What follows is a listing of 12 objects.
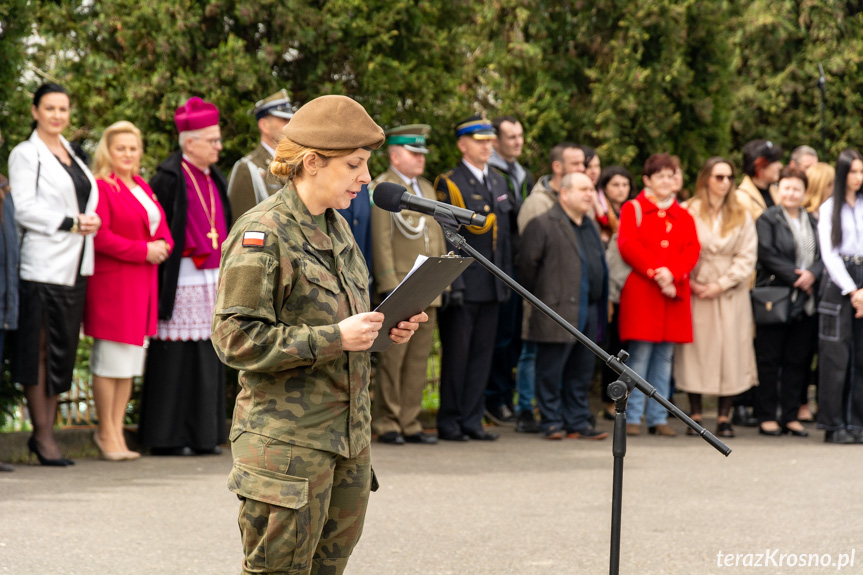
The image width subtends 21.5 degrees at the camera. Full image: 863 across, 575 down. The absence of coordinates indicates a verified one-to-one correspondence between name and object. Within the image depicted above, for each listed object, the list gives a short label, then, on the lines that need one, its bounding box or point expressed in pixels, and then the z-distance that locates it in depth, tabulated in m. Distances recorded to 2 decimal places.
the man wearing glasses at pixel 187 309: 15.70
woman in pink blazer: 15.13
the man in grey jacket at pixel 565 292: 18.09
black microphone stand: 7.02
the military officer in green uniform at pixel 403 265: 16.94
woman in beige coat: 19.22
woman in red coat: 18.63
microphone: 7.30
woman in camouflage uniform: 6.54
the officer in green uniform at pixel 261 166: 16.18
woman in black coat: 19.41
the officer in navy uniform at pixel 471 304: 17.75
